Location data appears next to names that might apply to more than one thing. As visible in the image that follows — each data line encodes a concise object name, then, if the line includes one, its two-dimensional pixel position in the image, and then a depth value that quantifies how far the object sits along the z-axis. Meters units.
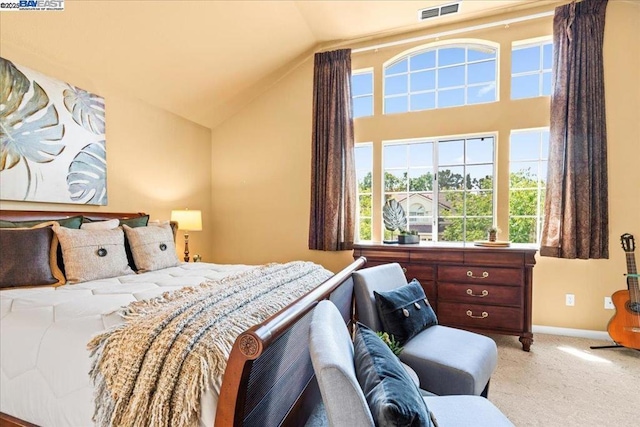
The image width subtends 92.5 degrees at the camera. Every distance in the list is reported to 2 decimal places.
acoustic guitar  2.56
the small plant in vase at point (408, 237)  3.18
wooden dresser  2.71
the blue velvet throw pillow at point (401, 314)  1.89
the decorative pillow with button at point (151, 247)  2.41
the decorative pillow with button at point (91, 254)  2.01
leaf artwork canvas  2.21
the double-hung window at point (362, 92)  3.78
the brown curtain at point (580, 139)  2.80
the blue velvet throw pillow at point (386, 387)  0.80
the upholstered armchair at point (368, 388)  0.79
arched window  3.35
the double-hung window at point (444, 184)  3.33
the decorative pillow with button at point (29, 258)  1.85
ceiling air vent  2.98
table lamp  3.38
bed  0.94
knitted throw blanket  0.98
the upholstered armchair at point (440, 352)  1.58
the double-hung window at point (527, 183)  3.16
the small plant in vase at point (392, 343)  1.71
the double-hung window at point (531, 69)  3.15
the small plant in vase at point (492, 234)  3.06
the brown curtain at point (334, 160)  3.58
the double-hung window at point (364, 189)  3.74
